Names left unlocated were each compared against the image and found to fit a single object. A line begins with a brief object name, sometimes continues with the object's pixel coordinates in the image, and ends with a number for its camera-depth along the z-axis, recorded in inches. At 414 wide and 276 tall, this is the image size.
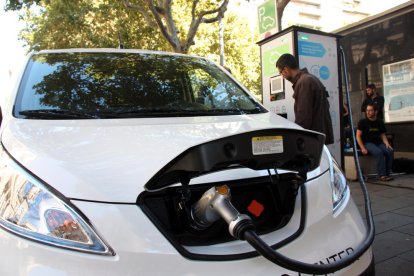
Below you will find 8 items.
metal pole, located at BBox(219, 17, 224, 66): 621.1
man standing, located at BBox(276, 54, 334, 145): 189.2
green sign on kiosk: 296.4
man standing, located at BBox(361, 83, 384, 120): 321.1
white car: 61.1
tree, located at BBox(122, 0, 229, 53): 411.2
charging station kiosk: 242.4
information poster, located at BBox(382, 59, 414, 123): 318.7
